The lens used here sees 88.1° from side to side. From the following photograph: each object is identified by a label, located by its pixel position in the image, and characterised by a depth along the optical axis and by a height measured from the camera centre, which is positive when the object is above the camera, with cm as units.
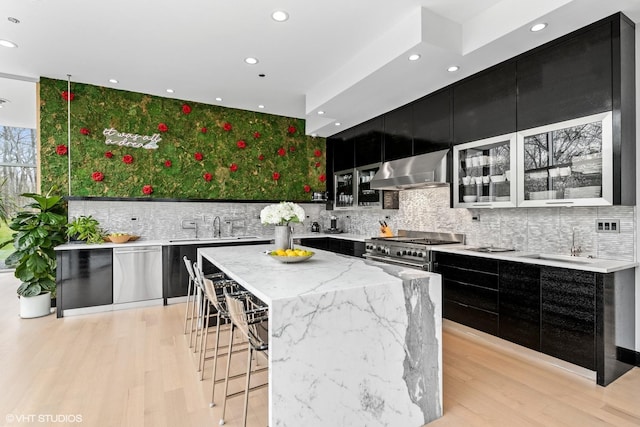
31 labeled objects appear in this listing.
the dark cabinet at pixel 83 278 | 405 -82
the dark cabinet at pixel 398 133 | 441 +109
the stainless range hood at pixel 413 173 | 389 +49
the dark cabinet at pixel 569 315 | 243 -81
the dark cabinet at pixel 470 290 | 312 -80
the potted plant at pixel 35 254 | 395 -49
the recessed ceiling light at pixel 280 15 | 289 +175
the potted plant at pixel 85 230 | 426 -22
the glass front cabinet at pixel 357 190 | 519 +38
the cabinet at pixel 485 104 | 322 +111
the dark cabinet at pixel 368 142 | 498 +110
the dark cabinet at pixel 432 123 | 387 +109
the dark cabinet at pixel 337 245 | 510 -56
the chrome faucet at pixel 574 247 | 296 -34
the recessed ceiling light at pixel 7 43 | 343 +179
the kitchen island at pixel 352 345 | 156 -71
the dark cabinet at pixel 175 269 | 460 -80
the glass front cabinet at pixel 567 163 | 256 +40
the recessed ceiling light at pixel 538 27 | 259 +145
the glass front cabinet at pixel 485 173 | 324 +40
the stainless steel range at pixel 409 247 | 381 -45
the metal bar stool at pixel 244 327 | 179 -66
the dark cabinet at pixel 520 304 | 277 -81
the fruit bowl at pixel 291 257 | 251 -35
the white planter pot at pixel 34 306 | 399 -112
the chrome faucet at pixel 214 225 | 540 -22
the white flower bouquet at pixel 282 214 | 272 -2
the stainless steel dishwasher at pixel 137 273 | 433 -81
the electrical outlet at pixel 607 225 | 274 -13
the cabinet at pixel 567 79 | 256 +110
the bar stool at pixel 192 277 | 302 -63
